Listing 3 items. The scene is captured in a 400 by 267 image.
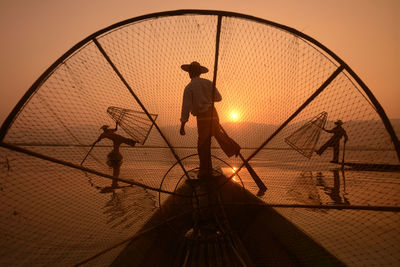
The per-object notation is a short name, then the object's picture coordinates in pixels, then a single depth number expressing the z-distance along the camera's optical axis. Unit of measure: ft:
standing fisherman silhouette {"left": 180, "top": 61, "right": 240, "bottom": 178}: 9.61
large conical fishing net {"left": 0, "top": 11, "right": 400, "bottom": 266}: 7.45
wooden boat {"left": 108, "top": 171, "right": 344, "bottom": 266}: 6.83
